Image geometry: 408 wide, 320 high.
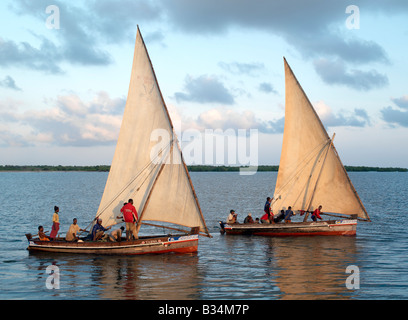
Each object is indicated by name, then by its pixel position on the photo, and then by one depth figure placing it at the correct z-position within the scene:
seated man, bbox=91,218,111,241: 31.62
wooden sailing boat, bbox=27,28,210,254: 32.00
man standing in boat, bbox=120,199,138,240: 30.24
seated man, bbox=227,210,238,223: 42.34
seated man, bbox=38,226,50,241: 32.22
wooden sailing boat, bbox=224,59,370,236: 41.31
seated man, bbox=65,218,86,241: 31.92
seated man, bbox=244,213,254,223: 42.59
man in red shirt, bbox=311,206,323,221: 41.47
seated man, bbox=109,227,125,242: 31.28
